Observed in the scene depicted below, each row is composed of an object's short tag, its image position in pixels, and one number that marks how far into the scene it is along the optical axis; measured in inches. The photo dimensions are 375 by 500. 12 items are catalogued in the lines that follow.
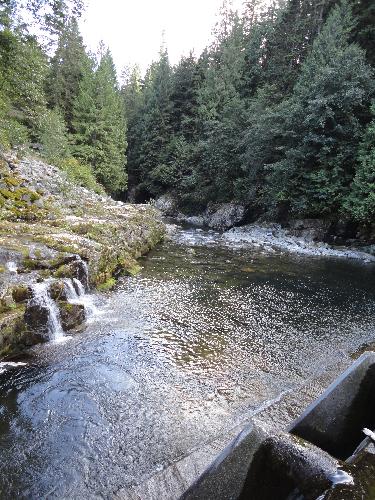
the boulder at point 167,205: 1546.5
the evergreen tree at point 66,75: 1428.4
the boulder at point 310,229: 934.4
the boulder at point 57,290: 349.0
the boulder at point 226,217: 1194.6
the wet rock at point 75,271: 389.9
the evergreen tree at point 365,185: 790.5
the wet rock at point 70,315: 337.1
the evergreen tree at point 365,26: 1034.7
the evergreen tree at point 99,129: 1288.1
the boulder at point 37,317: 302.7
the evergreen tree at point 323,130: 842.2
